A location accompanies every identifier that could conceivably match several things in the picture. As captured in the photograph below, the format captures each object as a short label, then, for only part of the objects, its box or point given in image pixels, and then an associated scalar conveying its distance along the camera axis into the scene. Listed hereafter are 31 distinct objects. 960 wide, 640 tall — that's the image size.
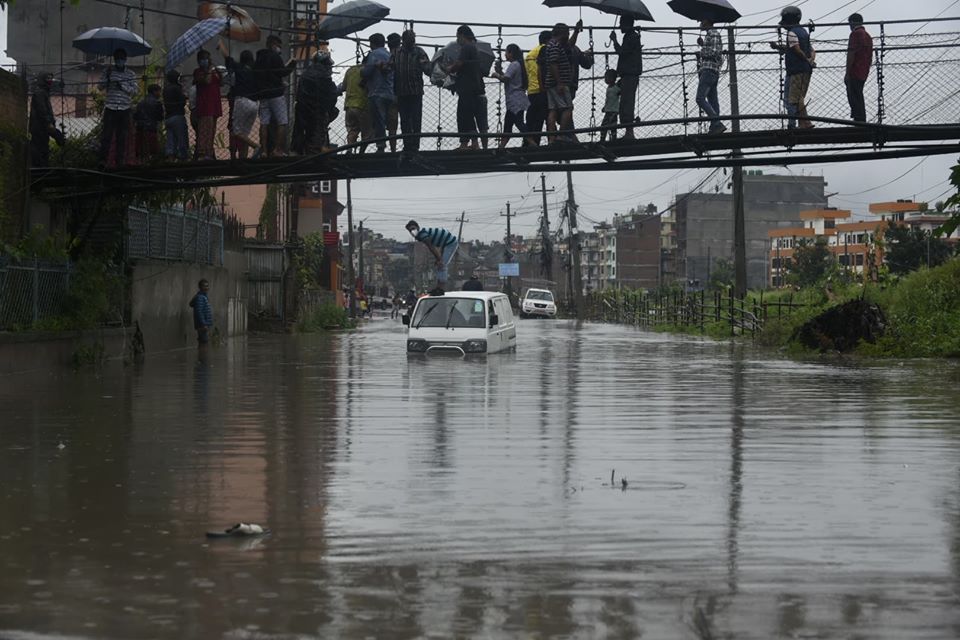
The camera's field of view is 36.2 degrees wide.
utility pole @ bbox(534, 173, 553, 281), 116.12
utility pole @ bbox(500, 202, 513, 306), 127.36
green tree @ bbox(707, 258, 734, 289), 147.50
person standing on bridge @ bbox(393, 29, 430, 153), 24.03
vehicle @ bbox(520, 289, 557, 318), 91.75
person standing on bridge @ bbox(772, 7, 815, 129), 22.92
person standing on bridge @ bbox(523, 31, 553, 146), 24.06
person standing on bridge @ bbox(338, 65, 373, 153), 24.77
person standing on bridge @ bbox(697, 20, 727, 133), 23.31
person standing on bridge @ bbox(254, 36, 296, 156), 24.77
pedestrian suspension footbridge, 22.81
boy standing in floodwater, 34.50
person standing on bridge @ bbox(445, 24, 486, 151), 23.69
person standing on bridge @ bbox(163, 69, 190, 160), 26.30
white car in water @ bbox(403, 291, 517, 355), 30.52
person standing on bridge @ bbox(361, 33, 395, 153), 24.16
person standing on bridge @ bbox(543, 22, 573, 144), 23.84
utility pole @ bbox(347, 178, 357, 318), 80.81
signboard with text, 137.34
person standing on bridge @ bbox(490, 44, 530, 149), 24.25
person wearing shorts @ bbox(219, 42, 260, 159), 24.89
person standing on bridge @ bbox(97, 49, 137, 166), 25.69
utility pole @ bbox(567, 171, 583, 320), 93.69
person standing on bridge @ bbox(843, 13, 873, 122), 22.83
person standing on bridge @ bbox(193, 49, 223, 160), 26.03
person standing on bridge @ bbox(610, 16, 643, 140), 23.58
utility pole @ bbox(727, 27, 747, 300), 45.19
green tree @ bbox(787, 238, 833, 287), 128.82
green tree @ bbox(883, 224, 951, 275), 103.94
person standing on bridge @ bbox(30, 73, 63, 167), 26.19
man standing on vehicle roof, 43.83
